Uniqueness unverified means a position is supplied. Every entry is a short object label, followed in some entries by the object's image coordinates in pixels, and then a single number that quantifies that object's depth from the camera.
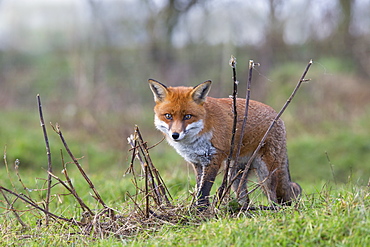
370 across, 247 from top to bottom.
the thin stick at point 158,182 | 8.37
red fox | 8.43
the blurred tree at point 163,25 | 38.22
